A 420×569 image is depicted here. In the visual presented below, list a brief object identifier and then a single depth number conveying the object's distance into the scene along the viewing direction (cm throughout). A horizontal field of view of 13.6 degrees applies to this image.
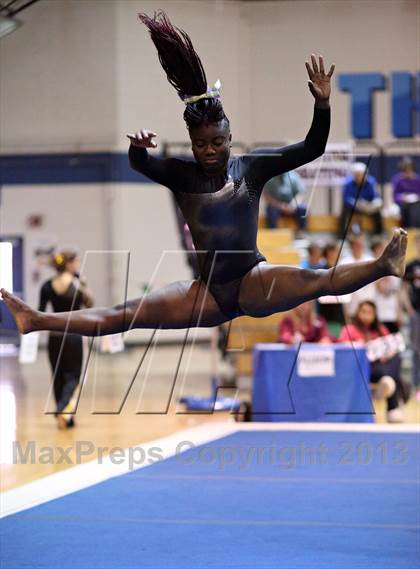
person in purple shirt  1376
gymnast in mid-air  537
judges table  1282
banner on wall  1436
